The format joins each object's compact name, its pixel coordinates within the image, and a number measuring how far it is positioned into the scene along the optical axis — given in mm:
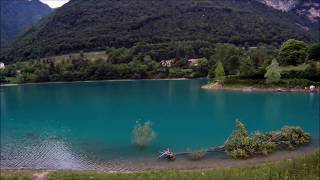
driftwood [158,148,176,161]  27444
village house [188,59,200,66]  112000
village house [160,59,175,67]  113662
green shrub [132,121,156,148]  31797
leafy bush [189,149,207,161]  27128
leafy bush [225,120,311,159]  26961
